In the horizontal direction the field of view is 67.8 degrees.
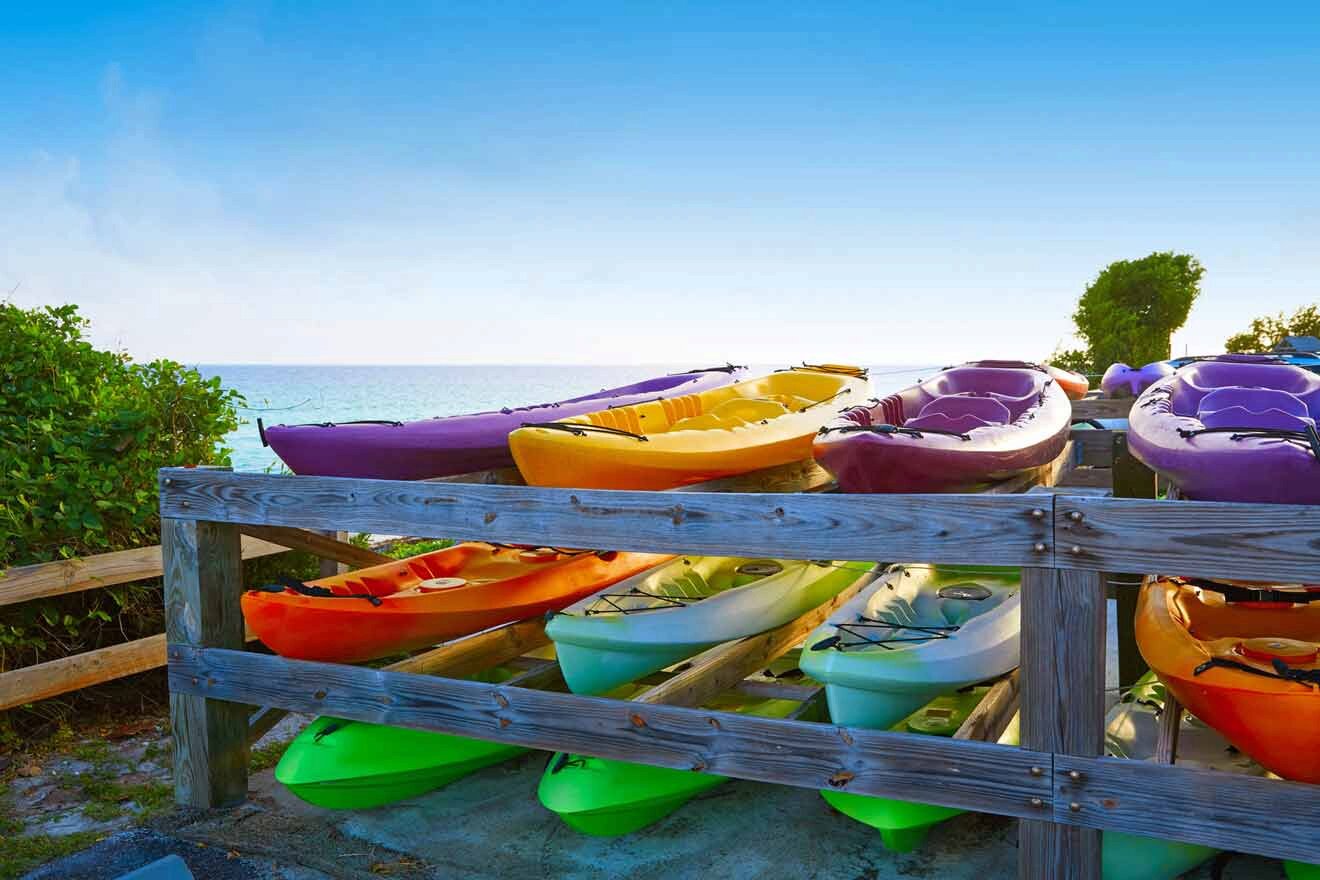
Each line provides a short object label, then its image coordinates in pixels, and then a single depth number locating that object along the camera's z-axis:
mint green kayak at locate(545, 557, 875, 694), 3.57
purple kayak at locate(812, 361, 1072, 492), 3.66
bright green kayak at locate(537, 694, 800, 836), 3.38
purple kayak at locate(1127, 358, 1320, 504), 2.94
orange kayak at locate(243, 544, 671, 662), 3.80
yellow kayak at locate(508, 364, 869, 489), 3.88
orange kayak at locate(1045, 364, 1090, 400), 6.80
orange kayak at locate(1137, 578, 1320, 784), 2.52
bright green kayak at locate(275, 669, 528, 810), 3.66
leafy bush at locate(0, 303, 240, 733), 4.46
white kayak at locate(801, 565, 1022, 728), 3.09
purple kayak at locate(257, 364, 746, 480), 4.26
